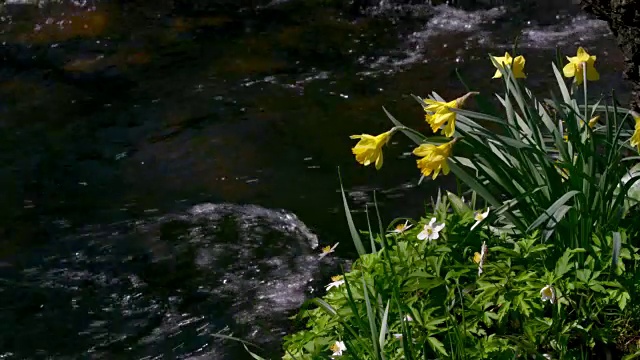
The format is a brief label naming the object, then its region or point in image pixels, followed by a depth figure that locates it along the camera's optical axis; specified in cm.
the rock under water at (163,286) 392
